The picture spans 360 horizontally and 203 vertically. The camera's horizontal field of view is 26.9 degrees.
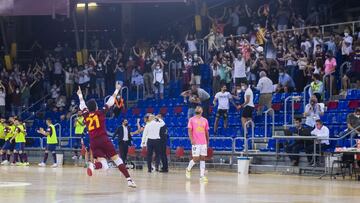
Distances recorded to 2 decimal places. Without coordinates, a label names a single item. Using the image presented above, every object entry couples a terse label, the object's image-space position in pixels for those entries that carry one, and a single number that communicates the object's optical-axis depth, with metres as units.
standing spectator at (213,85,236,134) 31.00
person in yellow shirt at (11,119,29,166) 36.84
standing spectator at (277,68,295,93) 30.47
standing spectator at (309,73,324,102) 28.22
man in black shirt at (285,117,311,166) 26.48
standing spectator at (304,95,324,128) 27.09
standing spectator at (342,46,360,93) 27.95
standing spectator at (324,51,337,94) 28.68
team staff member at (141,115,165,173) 28.09
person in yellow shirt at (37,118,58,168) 35.09
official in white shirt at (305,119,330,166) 25.84
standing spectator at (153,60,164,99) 36.31
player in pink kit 22.67
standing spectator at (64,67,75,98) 41.56
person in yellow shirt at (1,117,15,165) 37.38
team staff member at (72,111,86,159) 36.00
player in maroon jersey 18.22
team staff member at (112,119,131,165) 30.62
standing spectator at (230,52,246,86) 31.94
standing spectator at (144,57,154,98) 37.81
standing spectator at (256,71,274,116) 29.89
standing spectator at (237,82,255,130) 29.23
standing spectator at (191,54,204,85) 34.83
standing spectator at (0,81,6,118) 41.59
